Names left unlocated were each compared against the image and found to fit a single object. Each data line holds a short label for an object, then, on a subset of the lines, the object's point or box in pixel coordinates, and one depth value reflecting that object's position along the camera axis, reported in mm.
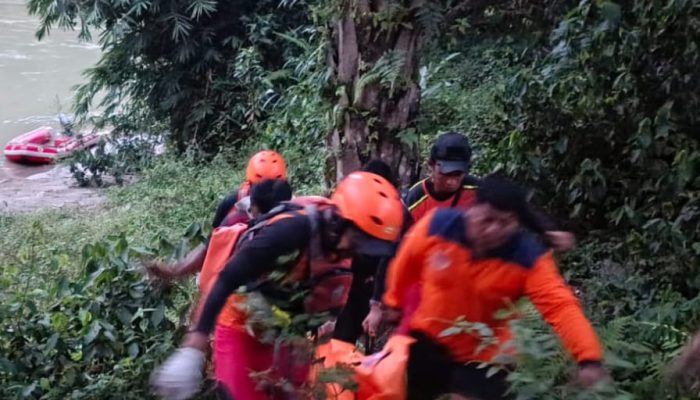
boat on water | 18875
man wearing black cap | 5148
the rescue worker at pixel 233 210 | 4758
